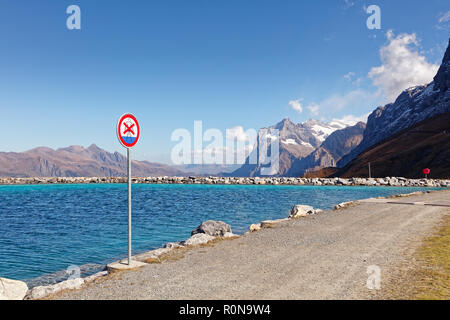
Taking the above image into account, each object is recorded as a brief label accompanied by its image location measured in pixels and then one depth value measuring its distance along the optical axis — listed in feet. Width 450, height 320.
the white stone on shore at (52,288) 28.04
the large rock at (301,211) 78.80
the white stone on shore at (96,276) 31.89
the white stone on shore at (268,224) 60.54
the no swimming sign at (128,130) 34.08
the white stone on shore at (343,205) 90.08
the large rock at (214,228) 56.39
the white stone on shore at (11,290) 25.57
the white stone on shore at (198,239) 46.71
